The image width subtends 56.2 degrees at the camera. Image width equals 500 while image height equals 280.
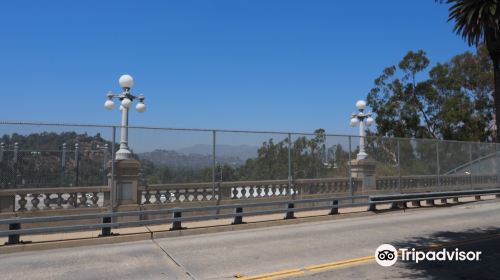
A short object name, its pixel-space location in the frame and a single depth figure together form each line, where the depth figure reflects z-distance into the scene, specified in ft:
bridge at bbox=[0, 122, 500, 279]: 29.45
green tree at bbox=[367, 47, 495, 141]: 152.66
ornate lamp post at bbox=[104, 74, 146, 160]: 55.16
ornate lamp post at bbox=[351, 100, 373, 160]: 81.61
